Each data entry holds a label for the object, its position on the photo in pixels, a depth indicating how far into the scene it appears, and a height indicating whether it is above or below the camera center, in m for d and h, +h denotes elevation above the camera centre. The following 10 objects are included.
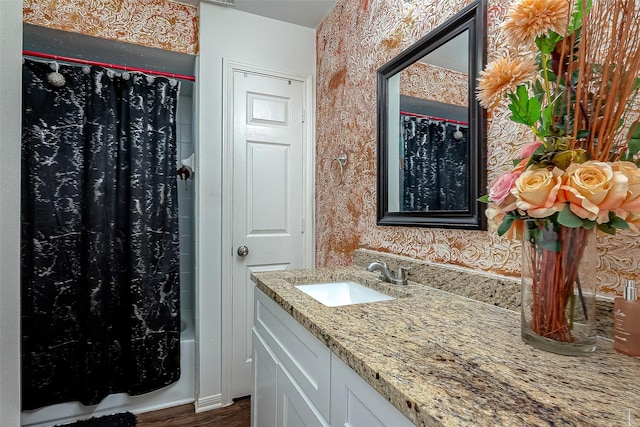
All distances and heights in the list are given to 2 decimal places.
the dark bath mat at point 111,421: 1.79 -1.20
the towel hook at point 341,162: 1.85 +0.28
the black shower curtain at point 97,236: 1.75 -0.15
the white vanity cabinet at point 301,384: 0.63 -0.45
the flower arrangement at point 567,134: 0.56 +0.14
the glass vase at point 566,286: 0.62 -0.15
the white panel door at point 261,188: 2.05 +0.15
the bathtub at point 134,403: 1.76 -1.15
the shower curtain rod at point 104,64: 1.82 +0.90
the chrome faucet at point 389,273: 1.24 -0.25
